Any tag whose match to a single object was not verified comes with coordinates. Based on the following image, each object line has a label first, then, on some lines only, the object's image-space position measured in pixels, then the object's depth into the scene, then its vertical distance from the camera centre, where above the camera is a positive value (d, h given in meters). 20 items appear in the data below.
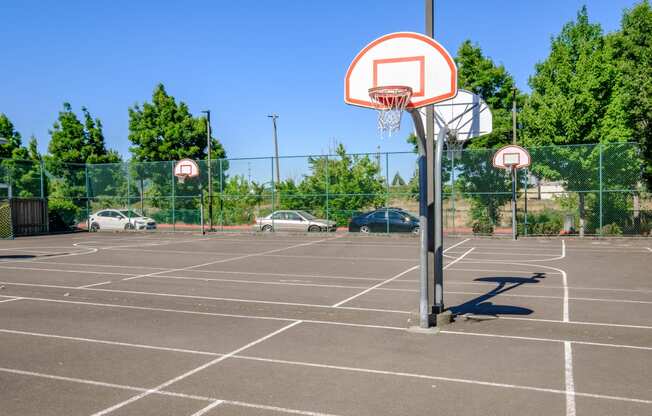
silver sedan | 29.88 -1.07
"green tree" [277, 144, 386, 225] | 28.25 +0.59
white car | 33.41 -0.98
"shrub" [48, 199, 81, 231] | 33.41 -0.51
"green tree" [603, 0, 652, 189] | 24.36 +5.16
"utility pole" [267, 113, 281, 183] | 52.47 +5.89
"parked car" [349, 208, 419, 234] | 27.56 -1.07
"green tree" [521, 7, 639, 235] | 24.94 +3.92
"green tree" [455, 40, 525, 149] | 33.69 +6.77
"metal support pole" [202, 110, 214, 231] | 31.65 +0.23
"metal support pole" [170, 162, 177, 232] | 32.59 -0.55
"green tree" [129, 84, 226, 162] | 41.41 +5.24
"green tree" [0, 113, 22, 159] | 40.91 +5.05
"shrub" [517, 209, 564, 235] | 26.03 -1.17
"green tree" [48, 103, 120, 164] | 40.50 +4.45
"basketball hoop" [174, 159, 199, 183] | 31.89 +1.88
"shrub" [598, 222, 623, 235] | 24.66 -1.41
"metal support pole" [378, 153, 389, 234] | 27.48 +1.05
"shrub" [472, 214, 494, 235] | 26.73 -1.24
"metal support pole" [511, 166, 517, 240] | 24.69 -0.23
